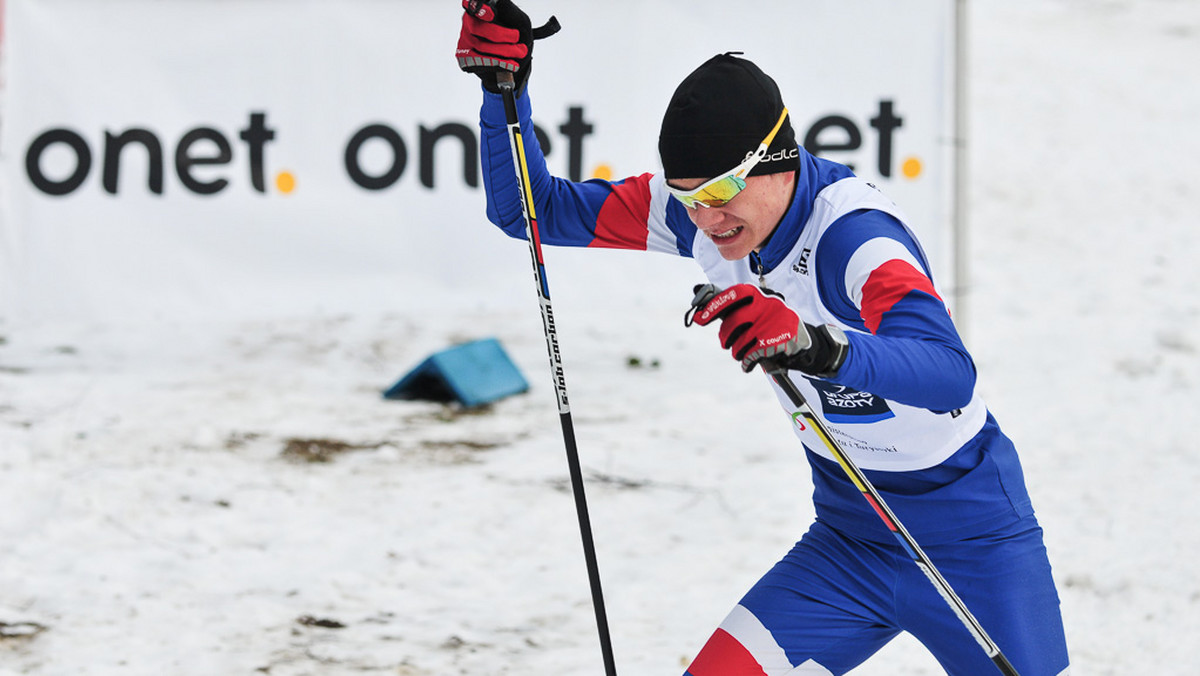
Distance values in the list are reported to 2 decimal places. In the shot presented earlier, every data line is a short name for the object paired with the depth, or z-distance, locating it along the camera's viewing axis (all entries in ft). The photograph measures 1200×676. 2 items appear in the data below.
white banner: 47.21
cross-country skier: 32.89
